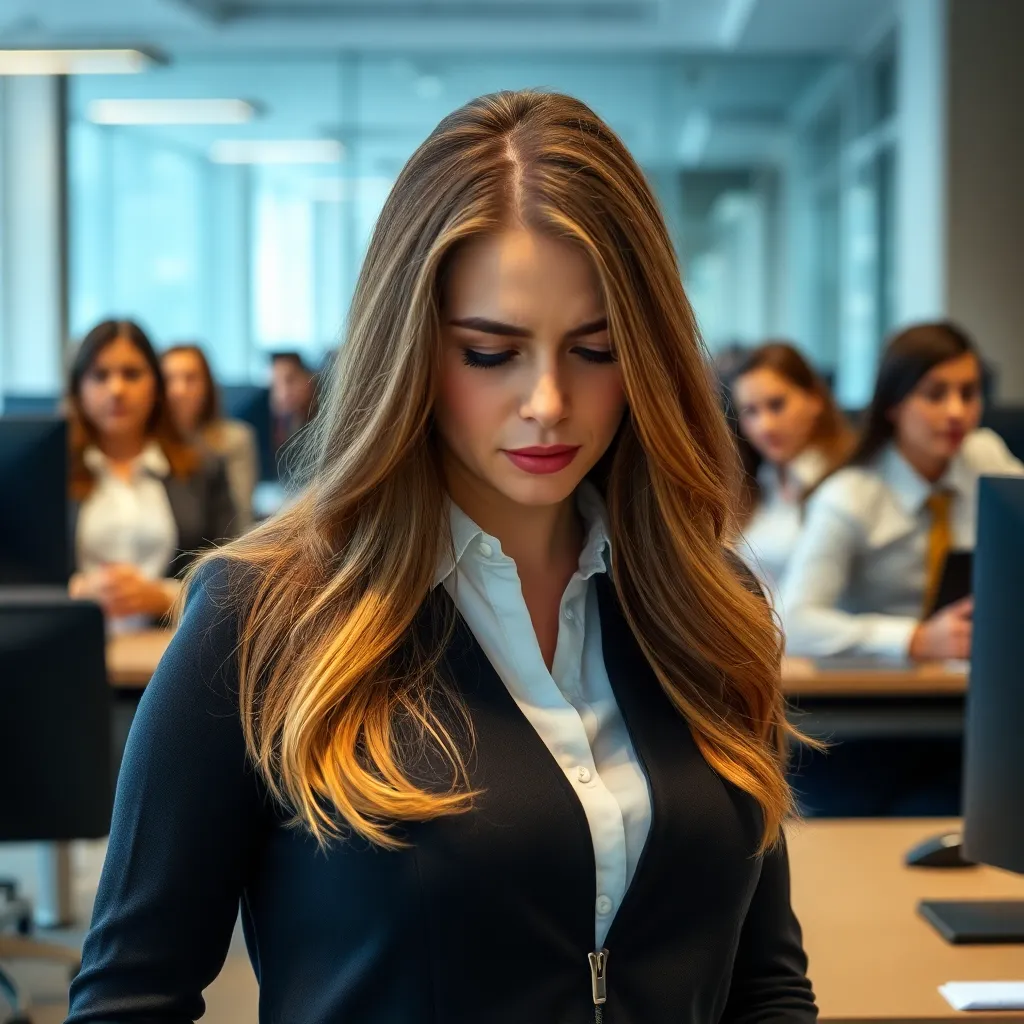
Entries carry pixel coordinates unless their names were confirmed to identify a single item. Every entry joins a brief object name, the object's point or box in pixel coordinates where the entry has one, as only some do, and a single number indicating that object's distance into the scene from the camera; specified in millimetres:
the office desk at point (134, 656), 2920
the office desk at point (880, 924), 1485
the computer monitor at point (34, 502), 2623
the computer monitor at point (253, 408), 6000
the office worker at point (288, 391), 7426
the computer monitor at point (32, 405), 4168
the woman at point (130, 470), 3877
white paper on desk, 1454
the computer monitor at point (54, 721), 2012
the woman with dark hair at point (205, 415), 5176
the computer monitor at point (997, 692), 1479
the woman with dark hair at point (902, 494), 3229
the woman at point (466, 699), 1074
